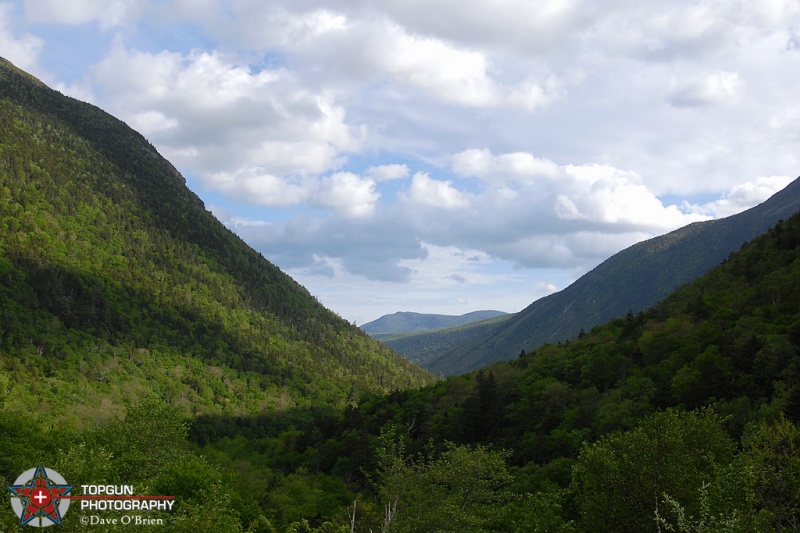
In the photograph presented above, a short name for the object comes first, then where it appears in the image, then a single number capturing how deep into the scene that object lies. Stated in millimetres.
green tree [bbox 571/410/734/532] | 32375
